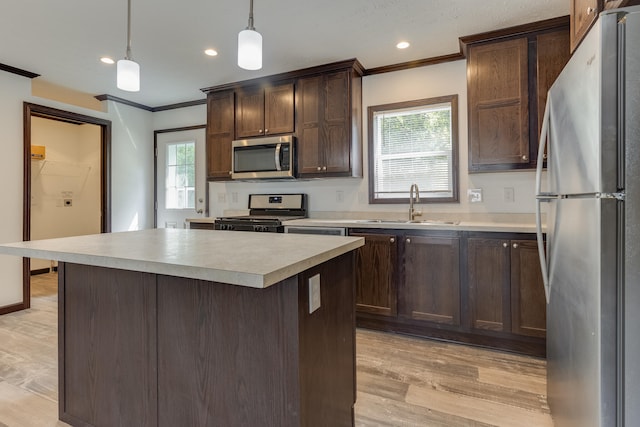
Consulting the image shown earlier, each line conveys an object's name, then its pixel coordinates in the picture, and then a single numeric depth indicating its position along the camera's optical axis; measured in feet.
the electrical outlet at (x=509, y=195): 9.56
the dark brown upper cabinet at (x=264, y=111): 11.52
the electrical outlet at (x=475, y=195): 9.93
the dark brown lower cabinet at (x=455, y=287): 7.82
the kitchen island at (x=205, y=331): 3.71
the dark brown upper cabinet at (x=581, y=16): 4.55
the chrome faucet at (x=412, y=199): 10.29
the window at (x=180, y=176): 15.25
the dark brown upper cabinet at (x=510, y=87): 8.34
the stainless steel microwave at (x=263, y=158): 11.30
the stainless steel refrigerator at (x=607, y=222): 3.11
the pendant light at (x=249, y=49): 5.16
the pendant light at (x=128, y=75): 6.00
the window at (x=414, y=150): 10.35
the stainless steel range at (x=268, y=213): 10.82
